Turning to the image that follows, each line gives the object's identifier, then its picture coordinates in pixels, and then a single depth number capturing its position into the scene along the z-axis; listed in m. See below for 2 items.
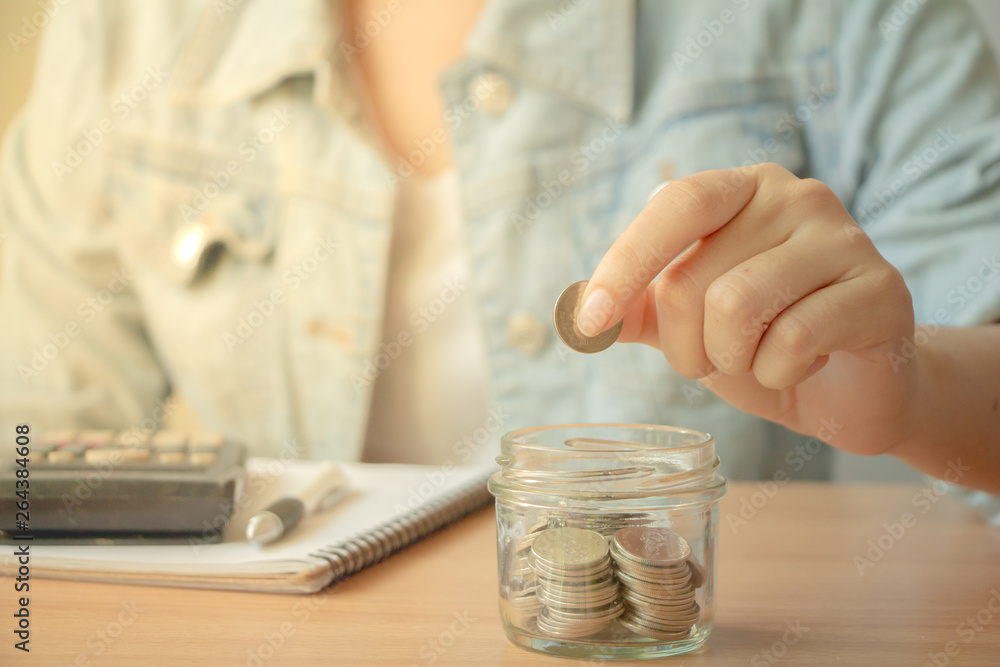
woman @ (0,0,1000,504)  0.86
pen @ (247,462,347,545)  0.48
